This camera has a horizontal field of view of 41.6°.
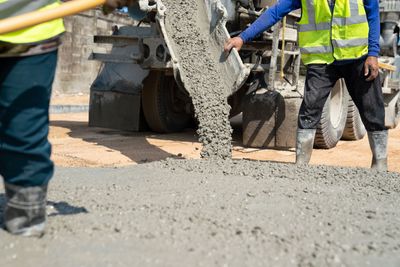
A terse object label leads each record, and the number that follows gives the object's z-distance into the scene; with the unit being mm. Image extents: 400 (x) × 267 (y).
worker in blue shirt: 3887
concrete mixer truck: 4824
